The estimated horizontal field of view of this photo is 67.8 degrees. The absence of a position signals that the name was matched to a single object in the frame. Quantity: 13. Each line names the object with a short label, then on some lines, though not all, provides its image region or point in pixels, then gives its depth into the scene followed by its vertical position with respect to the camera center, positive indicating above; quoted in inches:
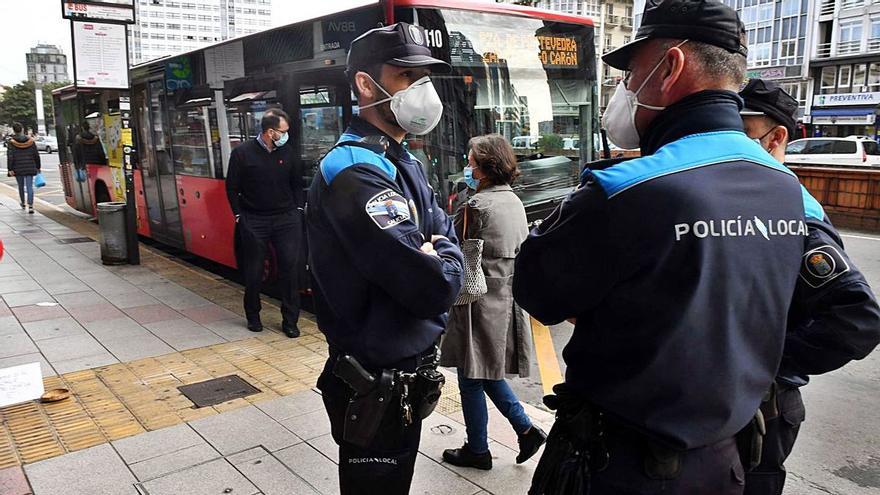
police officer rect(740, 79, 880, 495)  77.2 -23.5
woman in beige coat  142.9 -42.1
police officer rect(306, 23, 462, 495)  82.5 -17.2
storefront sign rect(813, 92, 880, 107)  1549.0 +80.6
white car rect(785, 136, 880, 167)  807.7 -25.4
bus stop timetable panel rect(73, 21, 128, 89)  350.0 +42.3
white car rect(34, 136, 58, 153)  1920.5 -28.3
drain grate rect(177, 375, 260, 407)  183.0 -73.1
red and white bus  228.1 +16.0
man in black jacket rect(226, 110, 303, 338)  243.6 -26.8
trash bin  361.1 -54.1
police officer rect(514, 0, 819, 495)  60.8 -13.5
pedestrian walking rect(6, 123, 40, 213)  574.2 -20.3
